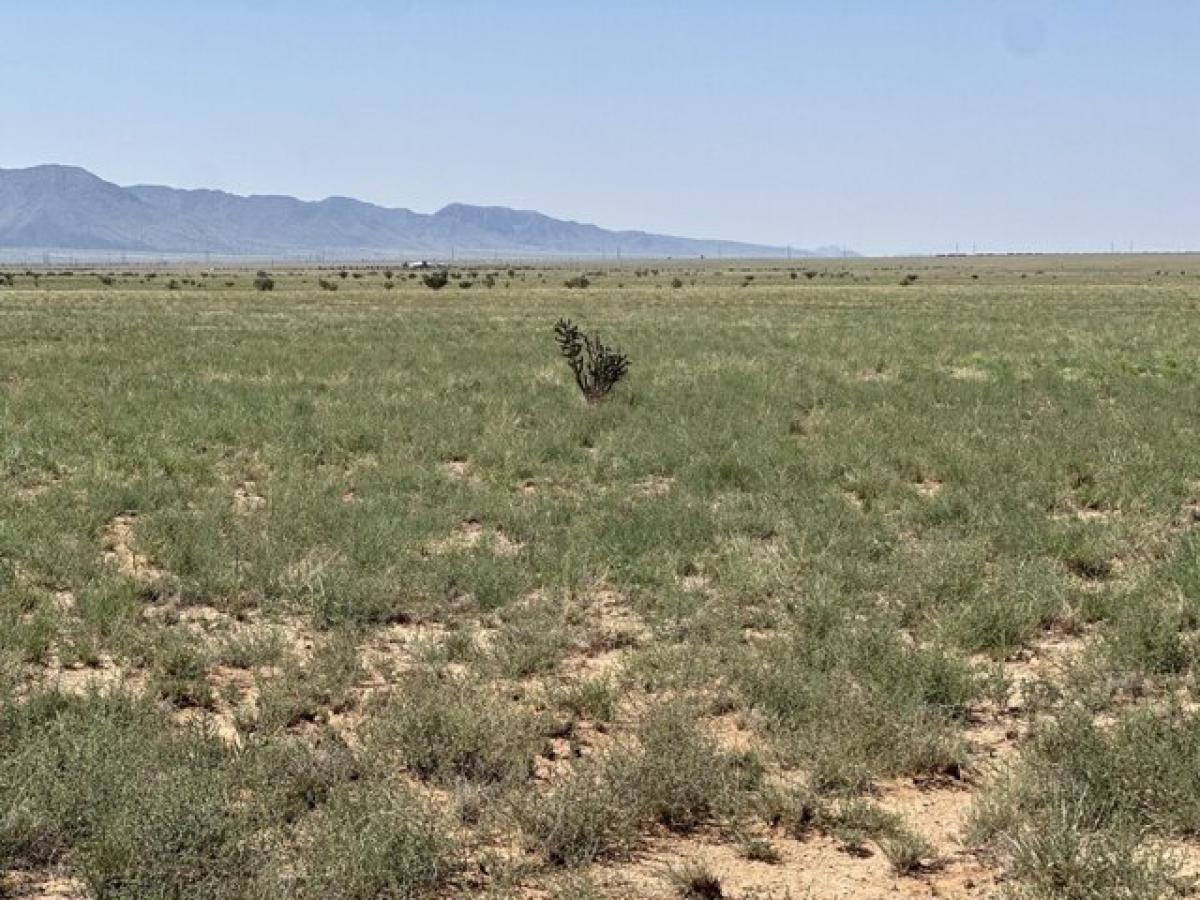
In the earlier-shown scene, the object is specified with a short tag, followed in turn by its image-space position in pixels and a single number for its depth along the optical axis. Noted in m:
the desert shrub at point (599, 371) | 17.89
